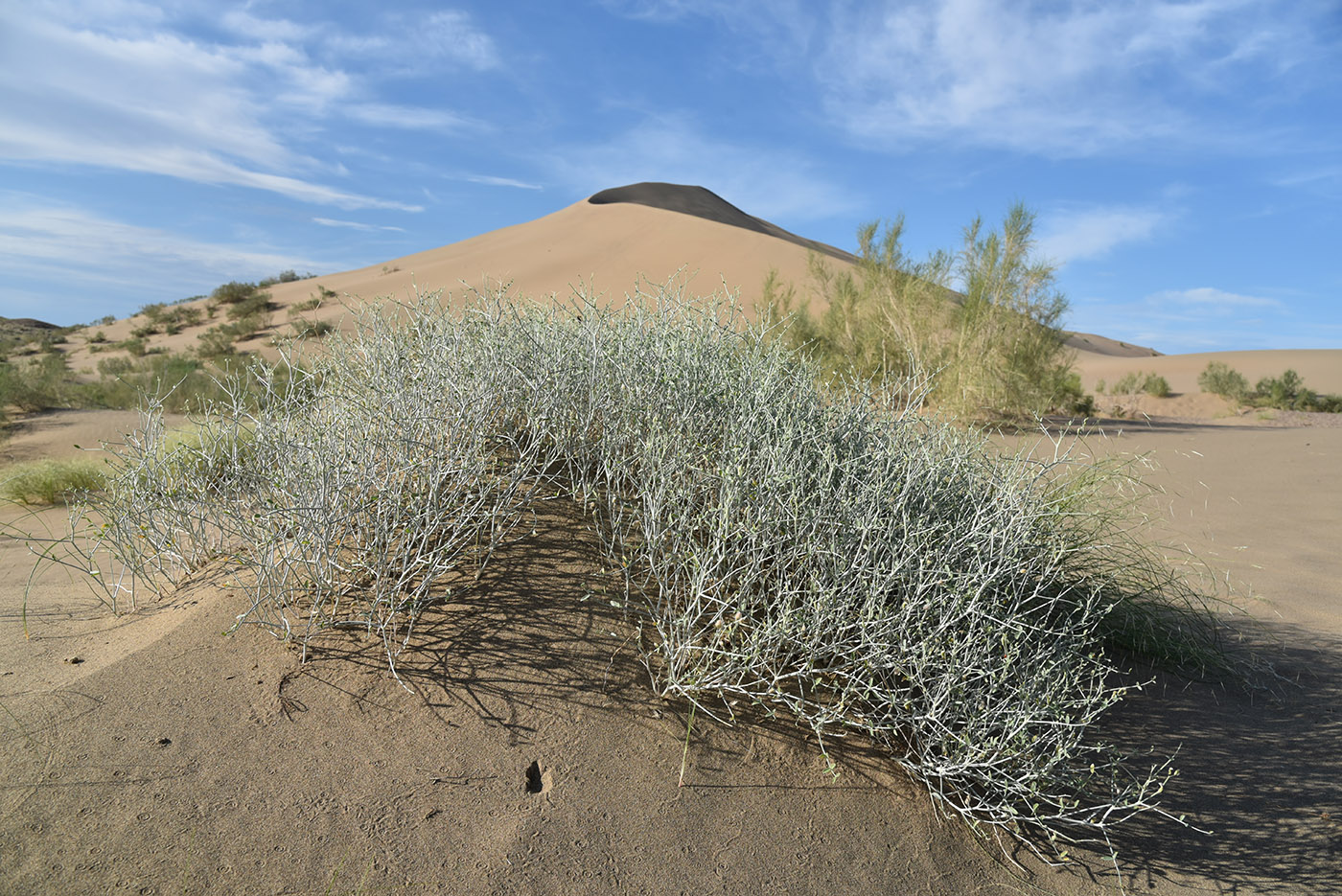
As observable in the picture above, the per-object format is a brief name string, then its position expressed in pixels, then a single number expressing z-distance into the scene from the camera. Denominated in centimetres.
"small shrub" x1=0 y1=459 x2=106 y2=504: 576
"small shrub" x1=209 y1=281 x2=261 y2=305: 2850
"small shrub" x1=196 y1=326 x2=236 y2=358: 2128
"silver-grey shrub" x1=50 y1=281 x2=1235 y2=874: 263
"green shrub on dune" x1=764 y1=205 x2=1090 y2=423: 1276
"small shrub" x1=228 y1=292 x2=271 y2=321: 2601
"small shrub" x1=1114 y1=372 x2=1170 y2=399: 2345
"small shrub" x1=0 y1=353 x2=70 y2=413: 1016
